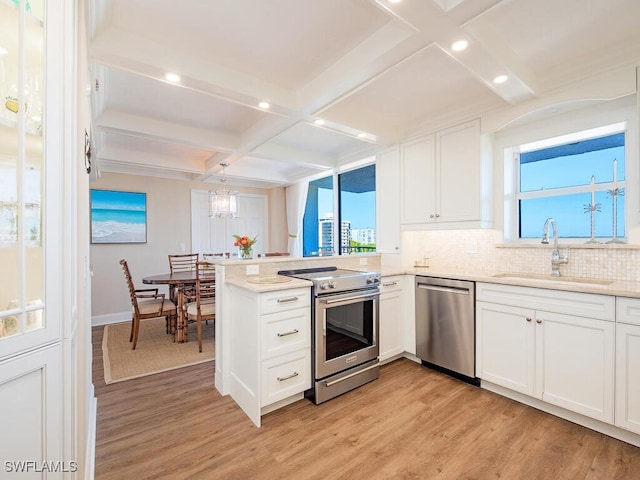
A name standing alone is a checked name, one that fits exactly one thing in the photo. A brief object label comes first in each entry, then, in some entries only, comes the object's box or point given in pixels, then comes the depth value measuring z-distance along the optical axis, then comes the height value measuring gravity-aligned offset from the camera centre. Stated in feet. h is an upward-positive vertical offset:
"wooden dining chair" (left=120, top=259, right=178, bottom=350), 11.30 -2.81
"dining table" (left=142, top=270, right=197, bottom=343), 11.75 -2.18
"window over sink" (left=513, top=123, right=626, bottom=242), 7.79 +1.62
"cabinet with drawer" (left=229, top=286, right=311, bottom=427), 6.75 -2.69
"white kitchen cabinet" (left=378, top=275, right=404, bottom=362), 9.53 -2.69
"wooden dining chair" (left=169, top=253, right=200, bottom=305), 15.61 -1.33
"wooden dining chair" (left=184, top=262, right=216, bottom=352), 11.21 -2.61
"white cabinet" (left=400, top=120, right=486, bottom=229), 9.09 +1.98
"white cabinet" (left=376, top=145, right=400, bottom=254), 11.34 +1.52
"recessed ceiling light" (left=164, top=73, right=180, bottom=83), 6.65 +3.77
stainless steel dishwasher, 8.37 -2.68
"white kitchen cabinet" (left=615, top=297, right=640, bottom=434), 5.76 -2.55
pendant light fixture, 14.25 +1.77
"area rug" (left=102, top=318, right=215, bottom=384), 9.50 -4.28
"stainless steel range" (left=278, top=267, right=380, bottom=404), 7.52 -2.56
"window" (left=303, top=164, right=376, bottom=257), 14.67 +1.43
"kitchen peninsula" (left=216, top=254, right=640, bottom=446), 5.95 -2.23
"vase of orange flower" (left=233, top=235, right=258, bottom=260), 10.15 -0.26
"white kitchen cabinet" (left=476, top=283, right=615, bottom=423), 6.18 -2.57
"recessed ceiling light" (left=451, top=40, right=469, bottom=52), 5.71 +3.84
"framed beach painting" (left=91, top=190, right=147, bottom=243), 14.96 +1.21
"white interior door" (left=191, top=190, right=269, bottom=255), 18.26 +0.91
